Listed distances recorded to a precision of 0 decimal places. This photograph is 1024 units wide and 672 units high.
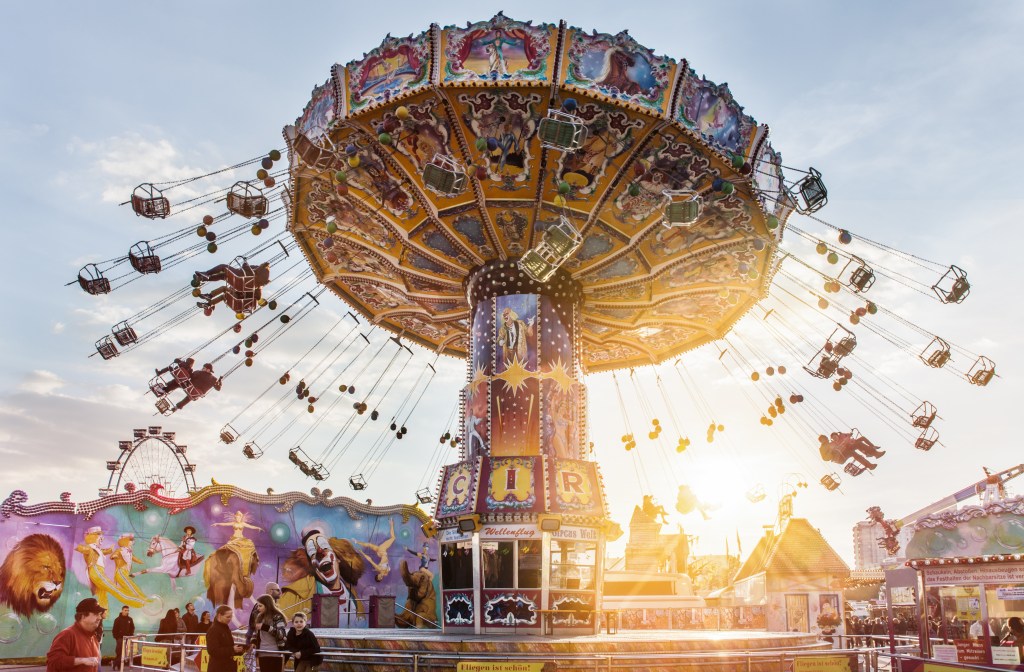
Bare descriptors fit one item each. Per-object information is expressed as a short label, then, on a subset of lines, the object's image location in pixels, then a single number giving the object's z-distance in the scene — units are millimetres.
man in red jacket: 8062
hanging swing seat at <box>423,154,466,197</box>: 15922
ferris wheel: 33969
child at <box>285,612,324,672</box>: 10953
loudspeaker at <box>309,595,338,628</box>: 24756
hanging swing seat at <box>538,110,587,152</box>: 15602
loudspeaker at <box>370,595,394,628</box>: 27812
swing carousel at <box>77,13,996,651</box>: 16688
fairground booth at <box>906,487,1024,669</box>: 13984
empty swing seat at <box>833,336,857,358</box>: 22125
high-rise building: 119500
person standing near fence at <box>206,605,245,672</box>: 10586
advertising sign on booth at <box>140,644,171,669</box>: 13922
